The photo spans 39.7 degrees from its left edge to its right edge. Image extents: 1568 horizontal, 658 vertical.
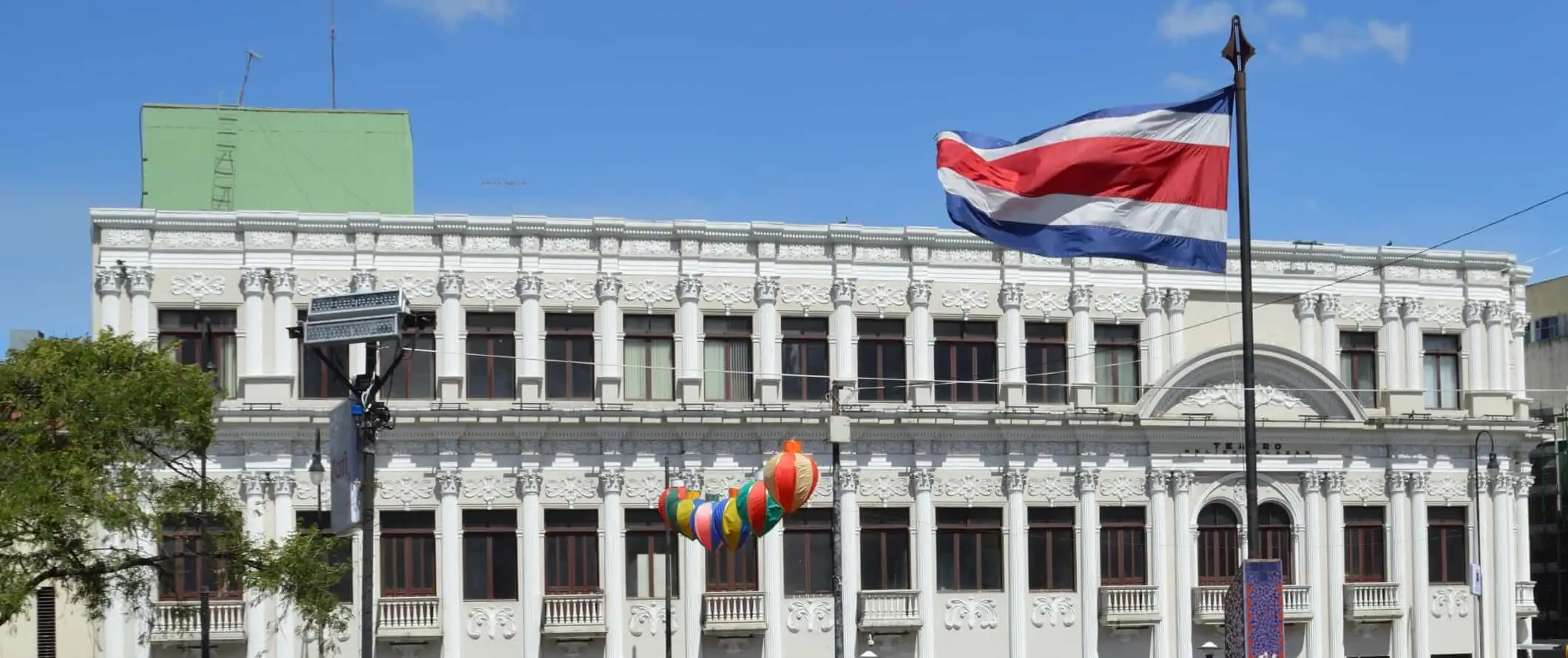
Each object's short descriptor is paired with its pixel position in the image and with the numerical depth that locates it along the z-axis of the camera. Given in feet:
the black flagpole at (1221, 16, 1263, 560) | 86.12
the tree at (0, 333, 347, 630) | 123.85
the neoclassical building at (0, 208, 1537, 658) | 165.17
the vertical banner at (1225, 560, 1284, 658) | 85.97
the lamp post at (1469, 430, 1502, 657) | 181.27
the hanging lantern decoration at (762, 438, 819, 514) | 128.06
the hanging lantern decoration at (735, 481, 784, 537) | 137.80
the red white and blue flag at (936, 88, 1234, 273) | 92.84
